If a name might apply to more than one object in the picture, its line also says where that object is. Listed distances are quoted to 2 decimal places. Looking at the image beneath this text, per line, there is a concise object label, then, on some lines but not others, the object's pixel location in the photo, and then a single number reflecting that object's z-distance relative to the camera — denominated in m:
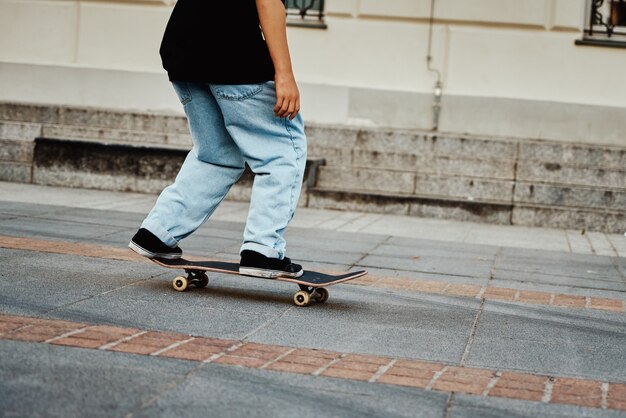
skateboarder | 5.09
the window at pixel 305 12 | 13.05
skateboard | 5.22
